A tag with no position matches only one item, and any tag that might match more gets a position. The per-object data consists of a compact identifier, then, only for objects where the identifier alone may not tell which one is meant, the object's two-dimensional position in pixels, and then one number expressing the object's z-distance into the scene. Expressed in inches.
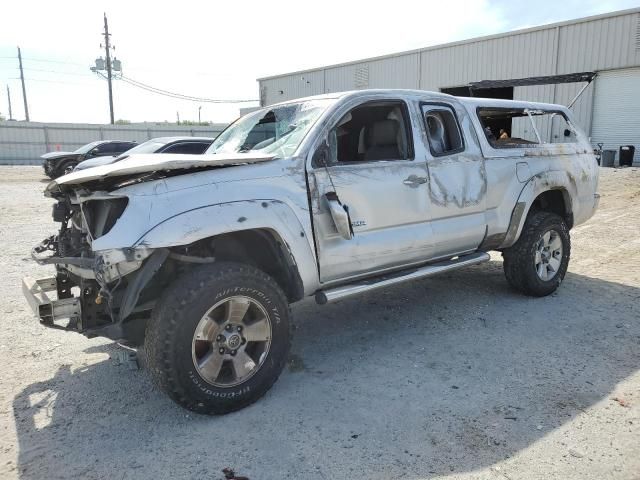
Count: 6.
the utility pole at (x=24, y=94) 2426.2
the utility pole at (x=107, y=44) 1697.7
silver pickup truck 117.3
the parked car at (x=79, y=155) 613.6
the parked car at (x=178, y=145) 385.7
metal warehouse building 820.6
